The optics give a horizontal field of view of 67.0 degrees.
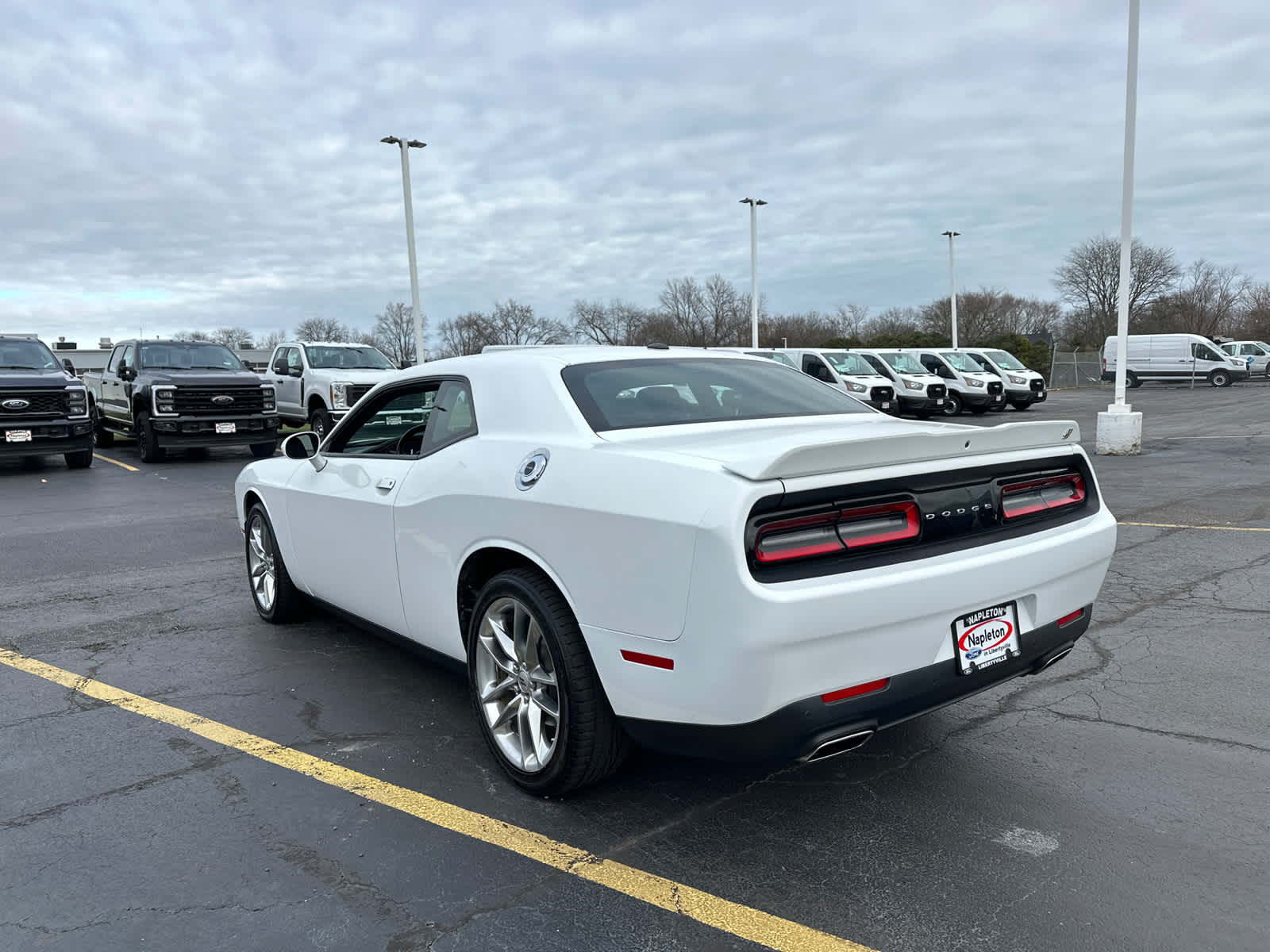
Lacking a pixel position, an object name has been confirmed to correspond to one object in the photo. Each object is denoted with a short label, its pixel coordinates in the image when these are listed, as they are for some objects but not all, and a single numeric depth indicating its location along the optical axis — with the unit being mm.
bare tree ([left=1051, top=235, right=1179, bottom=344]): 69812
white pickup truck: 17203
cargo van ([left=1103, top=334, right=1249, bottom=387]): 40406
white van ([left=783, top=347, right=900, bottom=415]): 23906
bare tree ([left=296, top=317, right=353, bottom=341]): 86438
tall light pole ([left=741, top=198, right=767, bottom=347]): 37125
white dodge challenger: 2691
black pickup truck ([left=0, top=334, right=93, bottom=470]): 15328
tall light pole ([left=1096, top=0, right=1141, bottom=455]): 14508
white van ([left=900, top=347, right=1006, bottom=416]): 28000
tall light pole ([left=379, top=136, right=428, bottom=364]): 26719
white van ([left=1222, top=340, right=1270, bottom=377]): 48375
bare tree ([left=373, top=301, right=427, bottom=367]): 89562
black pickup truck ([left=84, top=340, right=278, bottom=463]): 16328
